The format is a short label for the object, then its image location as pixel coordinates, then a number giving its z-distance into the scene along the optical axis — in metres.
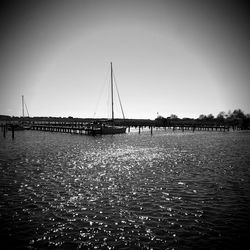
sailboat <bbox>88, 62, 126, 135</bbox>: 75.31
